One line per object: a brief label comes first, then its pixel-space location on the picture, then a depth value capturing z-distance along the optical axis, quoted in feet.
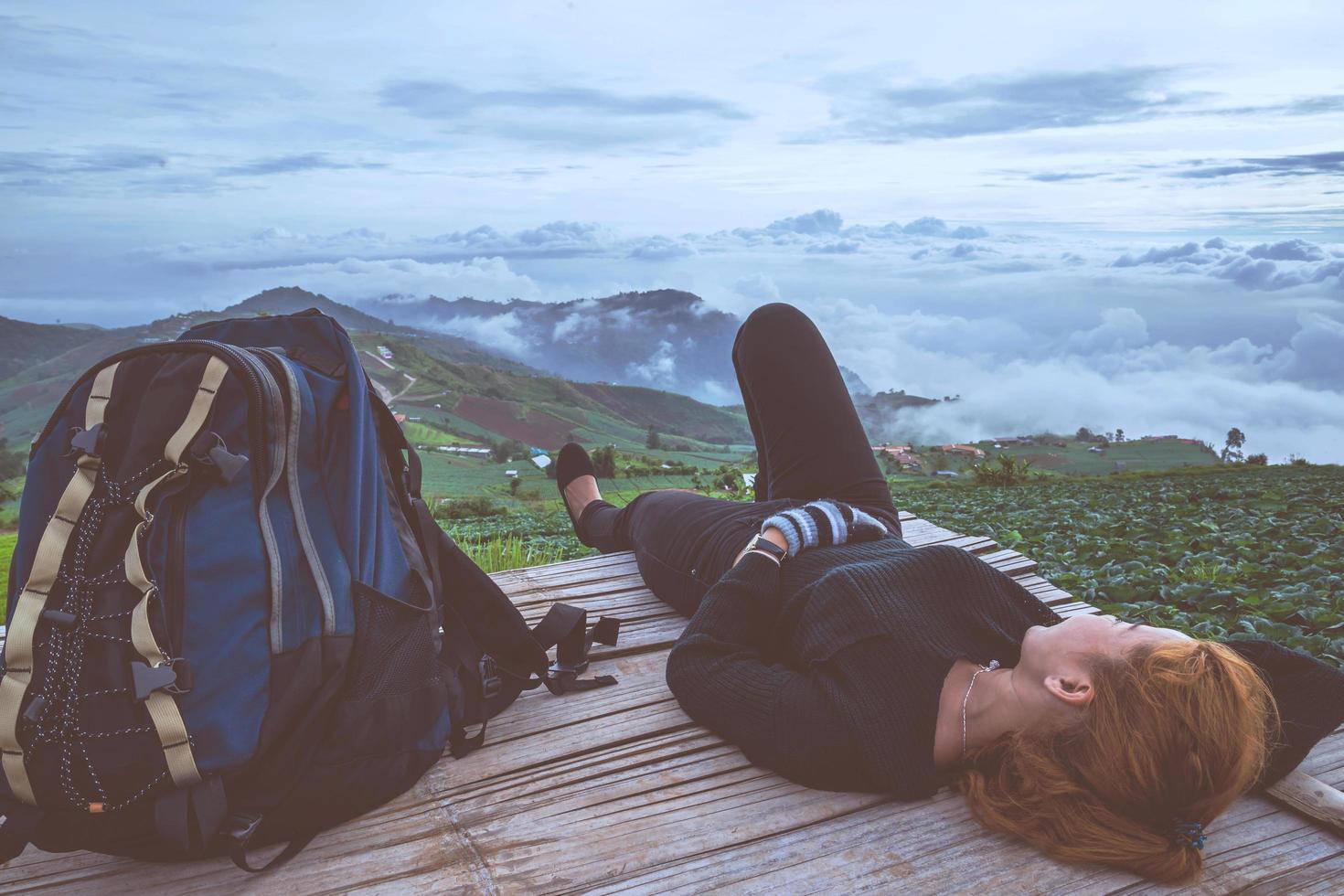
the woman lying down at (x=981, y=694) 5.38
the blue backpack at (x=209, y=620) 5.32
